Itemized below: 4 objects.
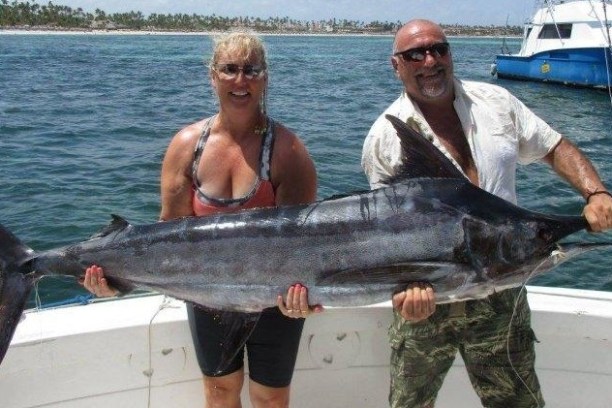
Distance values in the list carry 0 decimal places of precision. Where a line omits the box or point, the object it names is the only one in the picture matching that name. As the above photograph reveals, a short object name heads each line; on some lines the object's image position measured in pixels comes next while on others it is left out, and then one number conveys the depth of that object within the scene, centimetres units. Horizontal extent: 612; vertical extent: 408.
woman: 229
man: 233
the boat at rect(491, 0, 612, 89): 2195
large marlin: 209
